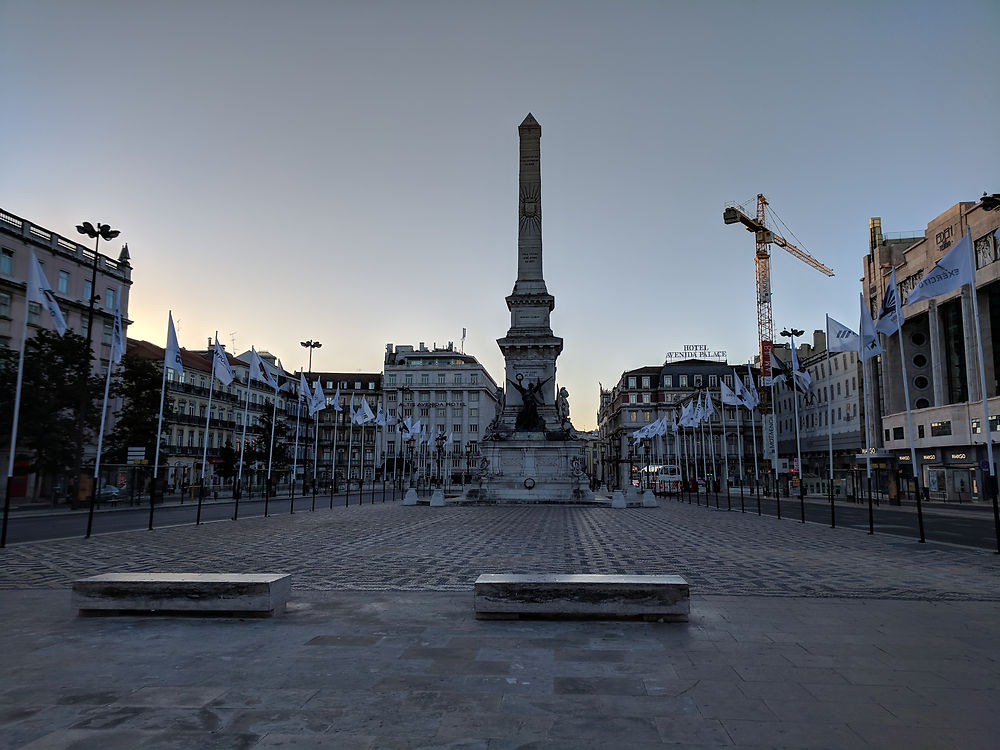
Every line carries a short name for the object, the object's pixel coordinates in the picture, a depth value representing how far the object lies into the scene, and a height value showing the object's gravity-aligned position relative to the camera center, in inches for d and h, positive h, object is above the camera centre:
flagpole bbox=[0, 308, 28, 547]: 811.6 +52.5
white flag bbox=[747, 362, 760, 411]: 1869.3 +172.9
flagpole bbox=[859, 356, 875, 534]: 842.2 +22.7
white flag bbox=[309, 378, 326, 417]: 1662.8 +147.0
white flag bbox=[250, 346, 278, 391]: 1362.0 +177.4
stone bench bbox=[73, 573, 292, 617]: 323.3 -66.1
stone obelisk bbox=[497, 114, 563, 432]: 1850.4 +373.4
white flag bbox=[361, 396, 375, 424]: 2028.8 +139.7
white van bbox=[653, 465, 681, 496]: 2561.5 -76.4
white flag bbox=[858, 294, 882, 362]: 1075.3 +199.1
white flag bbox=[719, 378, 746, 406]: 1911.9 +183.6
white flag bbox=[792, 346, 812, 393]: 1967.4 +245.8
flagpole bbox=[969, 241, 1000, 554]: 632.4 +0.7
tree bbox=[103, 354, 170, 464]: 1860.2 +136.7
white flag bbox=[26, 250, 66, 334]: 884.0 +227.4
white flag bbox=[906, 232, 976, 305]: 769.6 +223.4
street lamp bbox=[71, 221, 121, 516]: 1295.5 +441.5
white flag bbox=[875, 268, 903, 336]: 969.5 +219.1
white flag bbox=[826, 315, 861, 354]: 1153.4 +217.8
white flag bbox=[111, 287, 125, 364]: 1278.3 +223.7
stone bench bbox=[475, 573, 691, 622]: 317.4 -65.5
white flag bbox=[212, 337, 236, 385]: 1217.4 +168.6
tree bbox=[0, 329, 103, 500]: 1455.5 +140.9
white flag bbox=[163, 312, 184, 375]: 1150.3 +184.8
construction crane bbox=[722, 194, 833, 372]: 4510.3 +1409.4
